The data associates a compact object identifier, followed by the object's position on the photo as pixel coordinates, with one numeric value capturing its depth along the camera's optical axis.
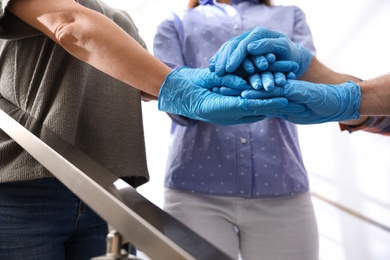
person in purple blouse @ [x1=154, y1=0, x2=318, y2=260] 1.18
